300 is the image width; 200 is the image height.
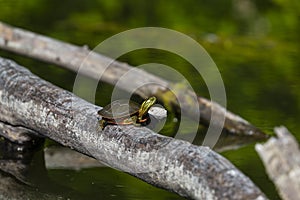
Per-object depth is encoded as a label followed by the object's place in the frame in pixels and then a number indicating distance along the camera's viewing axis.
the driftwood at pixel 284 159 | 5.25
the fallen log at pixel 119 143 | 5.75
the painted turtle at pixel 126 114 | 6.88
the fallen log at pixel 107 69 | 9.68
